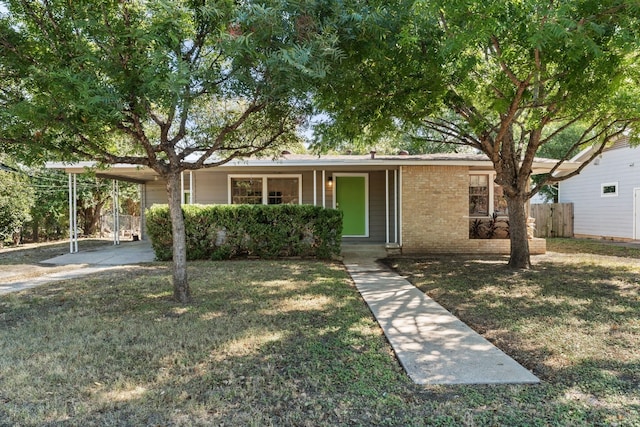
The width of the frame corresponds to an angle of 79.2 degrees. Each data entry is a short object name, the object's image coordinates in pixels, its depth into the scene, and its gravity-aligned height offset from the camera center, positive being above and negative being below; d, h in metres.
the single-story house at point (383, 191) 10.84 +0.75
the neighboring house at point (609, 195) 13.82 +0.62
